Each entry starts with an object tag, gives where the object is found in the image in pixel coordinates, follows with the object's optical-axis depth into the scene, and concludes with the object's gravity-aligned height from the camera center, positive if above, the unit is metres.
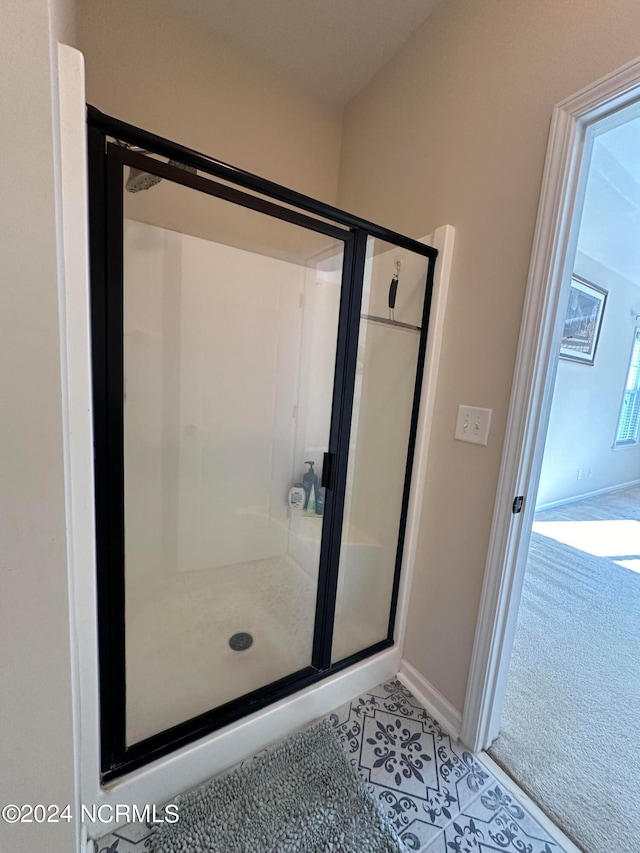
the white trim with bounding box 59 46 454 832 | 0.72 -0.48
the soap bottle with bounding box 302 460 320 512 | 1.96 -0.61
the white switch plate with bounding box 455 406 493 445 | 1.23 -0.12
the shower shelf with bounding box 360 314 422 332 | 1.45 +0.26
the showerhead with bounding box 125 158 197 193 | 0.89 +0.50
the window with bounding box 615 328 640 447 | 4.25 -0.07
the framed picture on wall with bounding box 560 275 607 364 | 3.38 +0.78
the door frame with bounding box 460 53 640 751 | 0.99 +0.06
